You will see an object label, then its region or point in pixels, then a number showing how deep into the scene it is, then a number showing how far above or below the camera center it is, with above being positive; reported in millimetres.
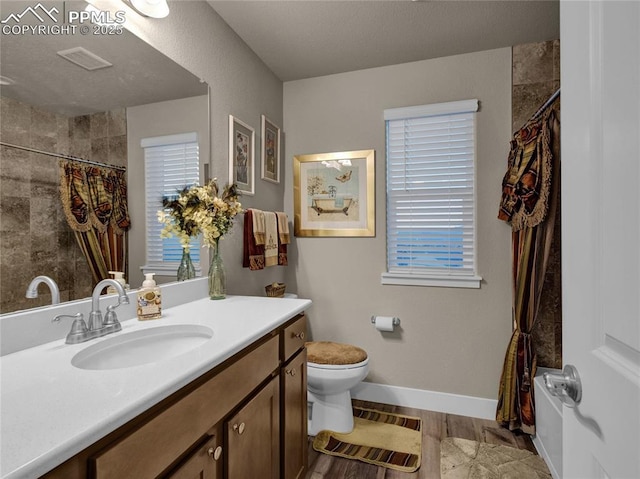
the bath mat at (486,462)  1770 -1240
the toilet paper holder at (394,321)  2514 -625
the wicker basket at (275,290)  2439 -377
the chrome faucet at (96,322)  1069 -279
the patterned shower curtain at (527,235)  1854 +11
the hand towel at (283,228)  2521 +77
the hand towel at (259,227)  2191 +73
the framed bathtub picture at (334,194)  2617 +352
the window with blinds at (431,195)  2418 +312
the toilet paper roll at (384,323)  2488 -631
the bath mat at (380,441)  1895 -1238
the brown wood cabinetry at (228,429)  677 -511
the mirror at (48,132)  1009 +363
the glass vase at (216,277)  1791 -208
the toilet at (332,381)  1999 -856
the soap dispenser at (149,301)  1354 -255
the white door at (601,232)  446 +7
